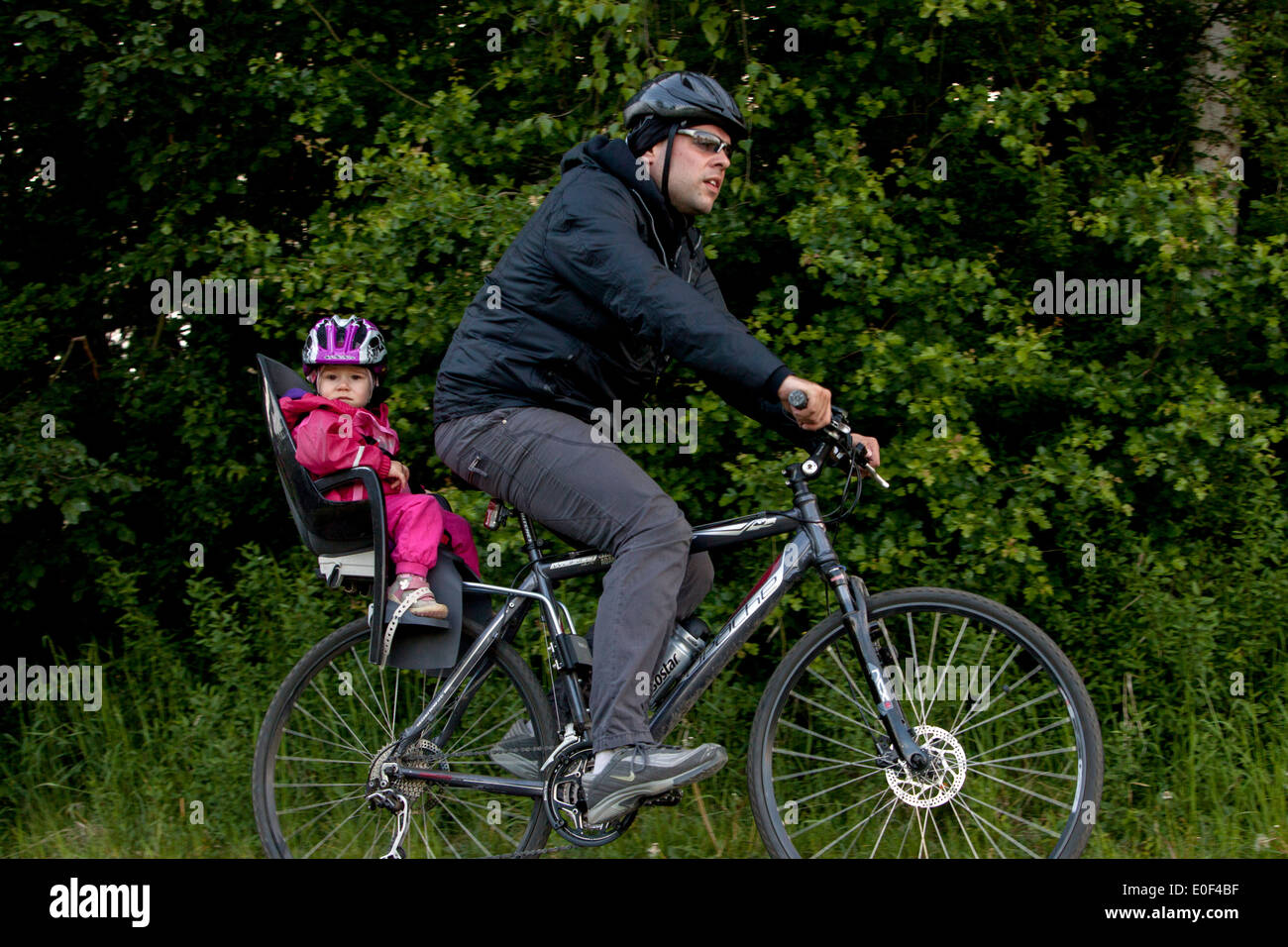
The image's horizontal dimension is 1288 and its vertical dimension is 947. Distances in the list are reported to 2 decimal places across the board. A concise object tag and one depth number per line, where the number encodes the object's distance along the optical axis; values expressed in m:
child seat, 3.62
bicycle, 3.47
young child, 3.65
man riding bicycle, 3.28
